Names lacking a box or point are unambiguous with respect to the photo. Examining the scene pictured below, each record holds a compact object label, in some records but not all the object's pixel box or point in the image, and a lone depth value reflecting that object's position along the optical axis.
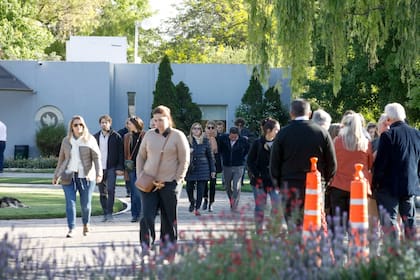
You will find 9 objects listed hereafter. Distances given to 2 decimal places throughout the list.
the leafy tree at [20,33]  53.53
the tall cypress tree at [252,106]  41.41
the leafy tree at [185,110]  42.09
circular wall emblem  43.06
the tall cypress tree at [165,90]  41.88
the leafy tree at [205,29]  74.44
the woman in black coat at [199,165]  18.91
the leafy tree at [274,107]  41.62
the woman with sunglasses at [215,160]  19.63
